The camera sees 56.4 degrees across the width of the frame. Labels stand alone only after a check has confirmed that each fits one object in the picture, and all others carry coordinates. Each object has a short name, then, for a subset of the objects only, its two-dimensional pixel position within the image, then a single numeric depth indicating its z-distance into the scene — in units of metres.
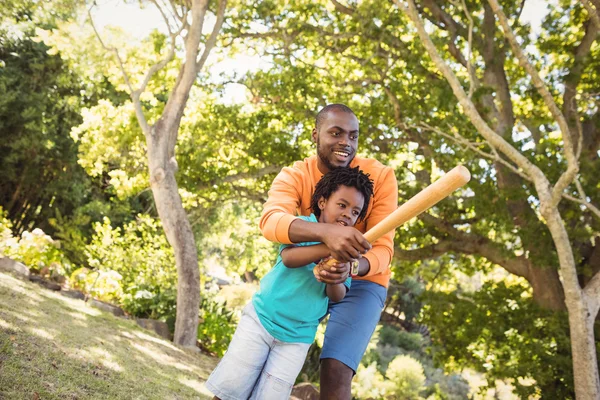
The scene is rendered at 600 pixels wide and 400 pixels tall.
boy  2.58
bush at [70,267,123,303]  10.41
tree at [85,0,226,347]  9.13
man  2.57
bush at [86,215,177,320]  11.01
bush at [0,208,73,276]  10.28
